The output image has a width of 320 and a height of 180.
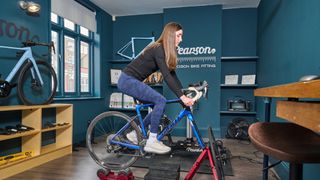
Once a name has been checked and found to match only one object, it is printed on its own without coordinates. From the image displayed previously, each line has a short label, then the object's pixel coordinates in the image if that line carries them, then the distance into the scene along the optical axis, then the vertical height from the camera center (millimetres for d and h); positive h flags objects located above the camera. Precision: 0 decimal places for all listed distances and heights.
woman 1933 +90
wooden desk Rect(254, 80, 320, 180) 512 -58
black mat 2407 -935
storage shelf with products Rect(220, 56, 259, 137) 4250 -48
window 3627 +482
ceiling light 2680 +966
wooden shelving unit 2281 -719
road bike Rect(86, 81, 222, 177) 2098 -509
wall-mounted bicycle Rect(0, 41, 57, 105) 2482 +41
